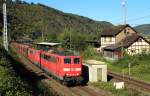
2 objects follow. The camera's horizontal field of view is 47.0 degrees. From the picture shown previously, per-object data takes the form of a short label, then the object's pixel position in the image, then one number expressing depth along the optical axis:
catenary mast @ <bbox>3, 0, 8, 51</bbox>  26.14
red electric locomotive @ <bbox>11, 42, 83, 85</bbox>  15.32
